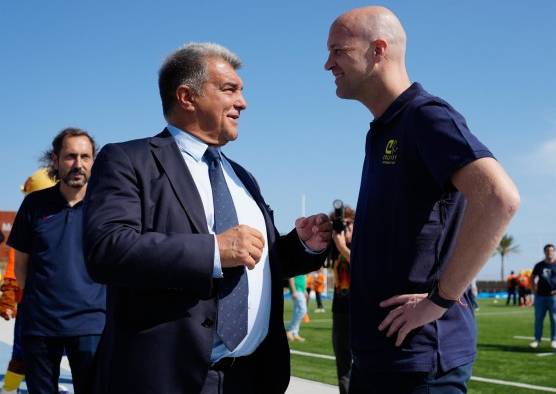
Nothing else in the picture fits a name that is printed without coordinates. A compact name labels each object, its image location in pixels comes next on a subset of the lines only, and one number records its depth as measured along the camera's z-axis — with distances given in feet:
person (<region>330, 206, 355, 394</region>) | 20.22
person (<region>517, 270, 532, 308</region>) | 111.98
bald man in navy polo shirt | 7.08
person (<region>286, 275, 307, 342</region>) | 43.47
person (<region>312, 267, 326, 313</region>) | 93.04
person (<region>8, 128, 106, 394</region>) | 14.66
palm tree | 258.06
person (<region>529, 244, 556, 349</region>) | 42.55
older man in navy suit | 7.54
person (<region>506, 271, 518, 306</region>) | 122.31
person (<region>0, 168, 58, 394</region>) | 19.48
